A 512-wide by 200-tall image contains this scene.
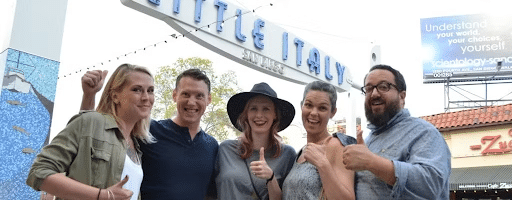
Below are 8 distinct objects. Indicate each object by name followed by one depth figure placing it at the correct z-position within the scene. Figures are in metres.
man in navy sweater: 2.51
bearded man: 1.85
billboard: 17.38
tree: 17.19
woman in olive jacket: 1.66
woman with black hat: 2.57
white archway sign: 5.53
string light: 5.73
